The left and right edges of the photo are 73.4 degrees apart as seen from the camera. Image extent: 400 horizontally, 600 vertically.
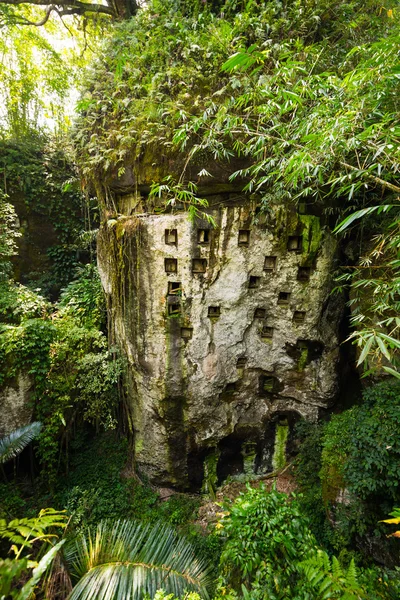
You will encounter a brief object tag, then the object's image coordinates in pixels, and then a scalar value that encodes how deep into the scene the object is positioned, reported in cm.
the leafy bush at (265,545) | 242
